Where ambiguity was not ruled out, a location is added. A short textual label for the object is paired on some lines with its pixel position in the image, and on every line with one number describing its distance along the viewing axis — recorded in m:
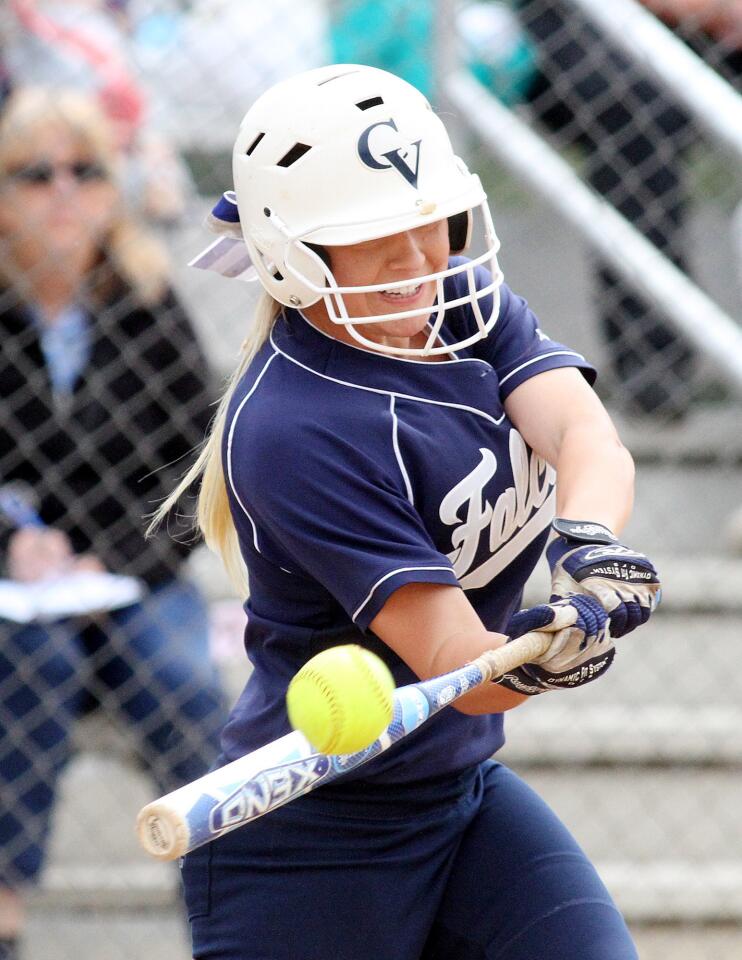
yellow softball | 13.56
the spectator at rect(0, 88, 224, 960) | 15.33
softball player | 13.91
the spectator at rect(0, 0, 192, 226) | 15.70
